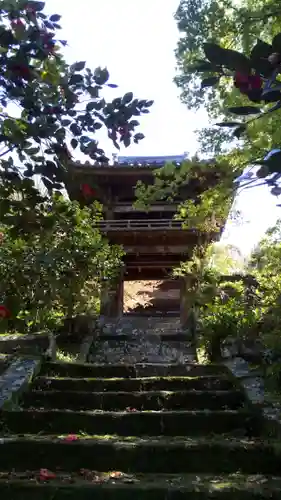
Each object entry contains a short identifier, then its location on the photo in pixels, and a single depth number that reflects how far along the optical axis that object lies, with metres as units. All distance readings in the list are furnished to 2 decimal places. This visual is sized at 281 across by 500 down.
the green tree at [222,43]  1.83
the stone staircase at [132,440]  2.79
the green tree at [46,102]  2.02
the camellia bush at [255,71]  1.25
